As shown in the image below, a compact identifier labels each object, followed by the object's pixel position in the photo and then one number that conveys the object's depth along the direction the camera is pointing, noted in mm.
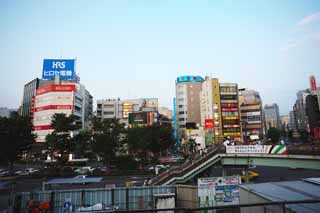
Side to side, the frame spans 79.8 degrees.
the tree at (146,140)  48375
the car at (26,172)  42022
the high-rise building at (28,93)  111438
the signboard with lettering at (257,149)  19453
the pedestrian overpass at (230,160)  19641
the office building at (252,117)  83750
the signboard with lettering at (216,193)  14672
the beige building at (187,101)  106100
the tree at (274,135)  77375
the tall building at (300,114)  132412
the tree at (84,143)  41647
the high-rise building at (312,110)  79650
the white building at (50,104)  65375
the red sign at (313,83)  89625
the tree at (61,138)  39156
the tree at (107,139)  42406
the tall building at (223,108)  76875
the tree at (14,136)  36156
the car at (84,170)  40944
